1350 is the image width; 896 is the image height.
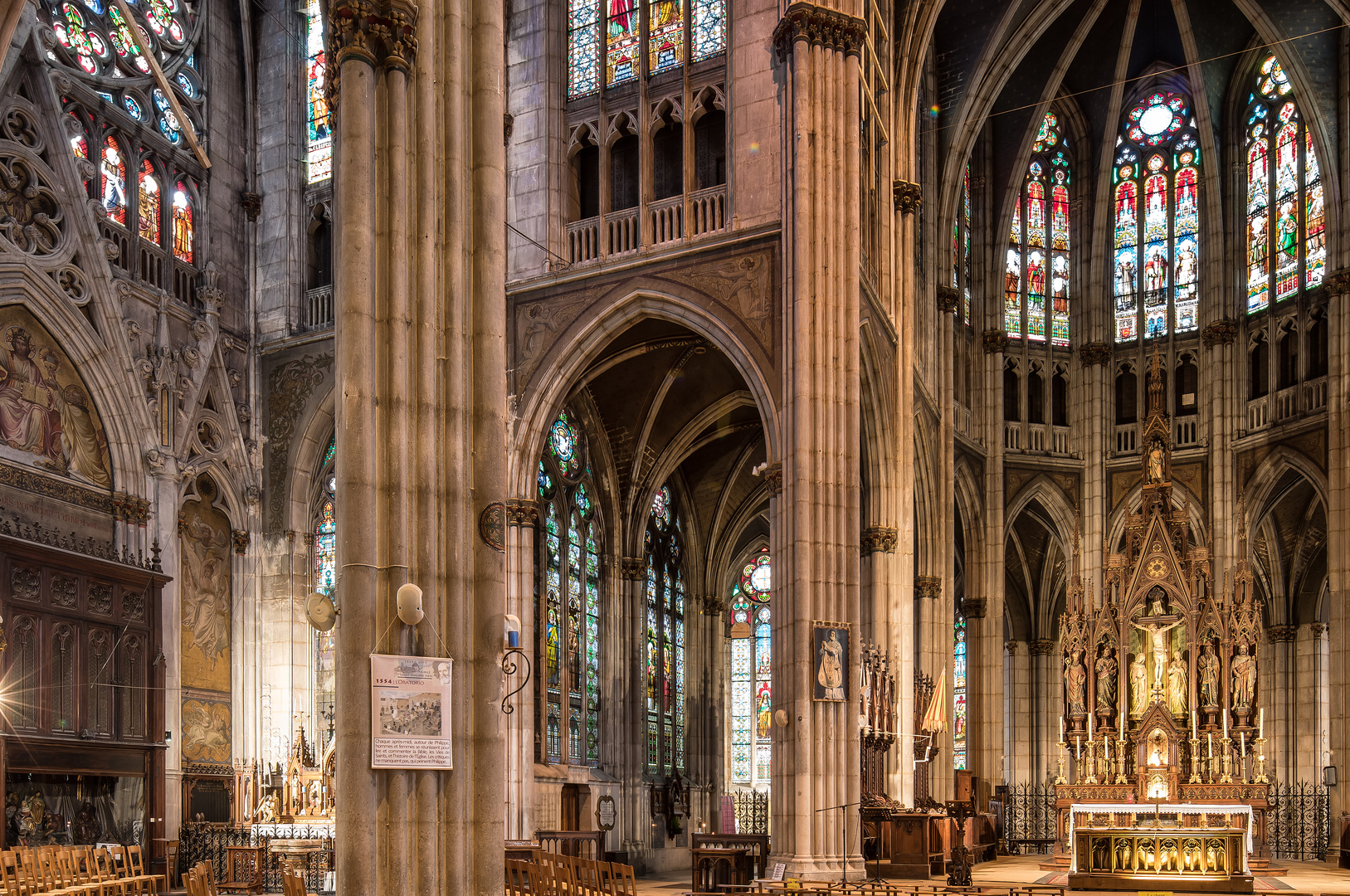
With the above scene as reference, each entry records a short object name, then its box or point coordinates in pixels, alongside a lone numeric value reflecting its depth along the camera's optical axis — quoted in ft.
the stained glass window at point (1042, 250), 115.03
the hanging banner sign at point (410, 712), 33.42
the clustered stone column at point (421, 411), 33.60
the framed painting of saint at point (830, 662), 62.49
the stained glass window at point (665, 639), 101.24
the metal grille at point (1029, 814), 109.91
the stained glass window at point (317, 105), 87.40
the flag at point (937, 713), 82.12
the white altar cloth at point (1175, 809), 70.44
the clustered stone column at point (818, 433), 62.08
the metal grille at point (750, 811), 111.04
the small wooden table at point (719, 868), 57.26
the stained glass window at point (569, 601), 87.61
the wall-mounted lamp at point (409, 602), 33.65
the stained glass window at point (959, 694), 123.44
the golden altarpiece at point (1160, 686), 75.97
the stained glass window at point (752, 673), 119.65
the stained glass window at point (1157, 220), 112.47
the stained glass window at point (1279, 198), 102.06
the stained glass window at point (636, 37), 77.25
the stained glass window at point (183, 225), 80.69
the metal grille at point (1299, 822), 98.32
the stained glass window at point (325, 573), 82.53
